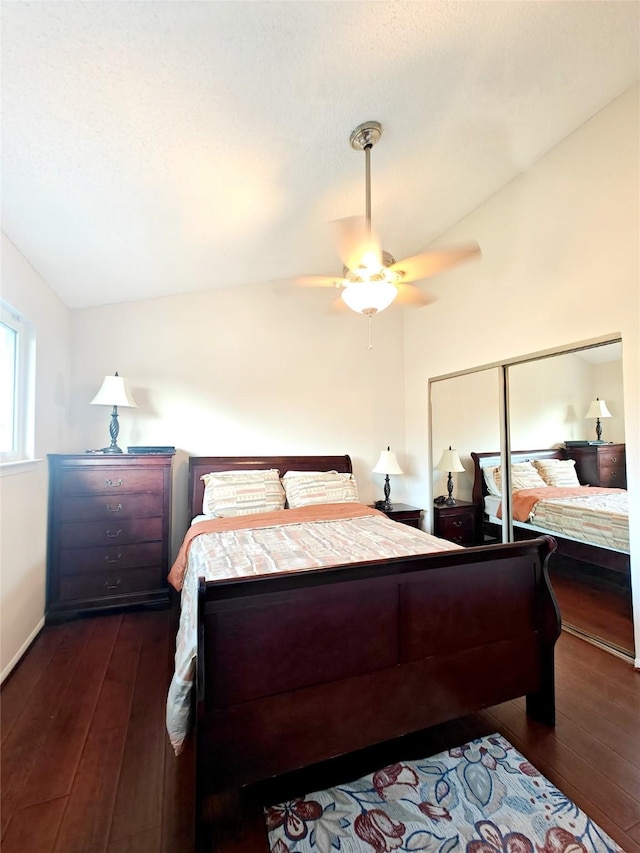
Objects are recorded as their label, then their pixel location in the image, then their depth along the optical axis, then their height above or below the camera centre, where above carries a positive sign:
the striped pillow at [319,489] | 3.22 -0.46
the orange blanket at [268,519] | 2.55 -0.60
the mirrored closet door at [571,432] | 2.23 +0.03
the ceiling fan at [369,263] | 1.86 +0.95
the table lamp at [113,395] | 2.88 +0.35
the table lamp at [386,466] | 3.65 -0.28
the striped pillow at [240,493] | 2.99 -0.45
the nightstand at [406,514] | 3.56 -0.75
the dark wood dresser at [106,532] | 2.63 -0.68
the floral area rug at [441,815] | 1.19 -1.31
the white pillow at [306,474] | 3.40 -0.33
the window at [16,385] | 2.21 +0.35
